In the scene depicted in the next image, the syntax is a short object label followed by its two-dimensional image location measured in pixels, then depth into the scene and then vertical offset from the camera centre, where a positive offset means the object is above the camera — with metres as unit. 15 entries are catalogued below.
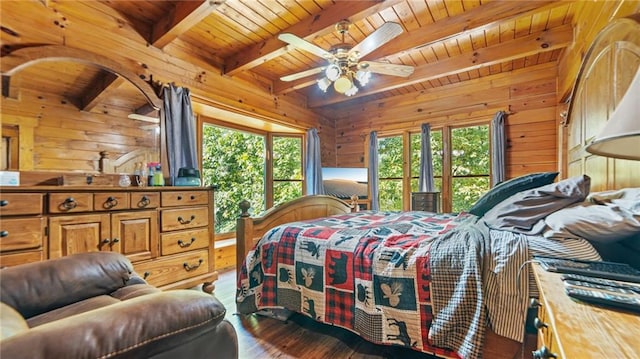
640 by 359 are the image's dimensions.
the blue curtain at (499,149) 3.85 +0.40
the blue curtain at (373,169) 4.93 +0.17
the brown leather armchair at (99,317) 0.51 -0.34
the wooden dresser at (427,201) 4.14 -0.37
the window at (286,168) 4.49 +0.19
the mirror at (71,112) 1.75 +0.51
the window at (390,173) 4.89 +0.09
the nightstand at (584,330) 0.47 -0.30
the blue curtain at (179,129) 2.62 +0.52
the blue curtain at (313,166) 4.60 +0.22
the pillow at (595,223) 0.98 -0.19
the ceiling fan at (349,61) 2.19 +1.11
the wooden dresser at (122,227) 1.49 -0.31
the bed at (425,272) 1.22 -0.52
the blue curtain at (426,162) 4.37 +0.25
